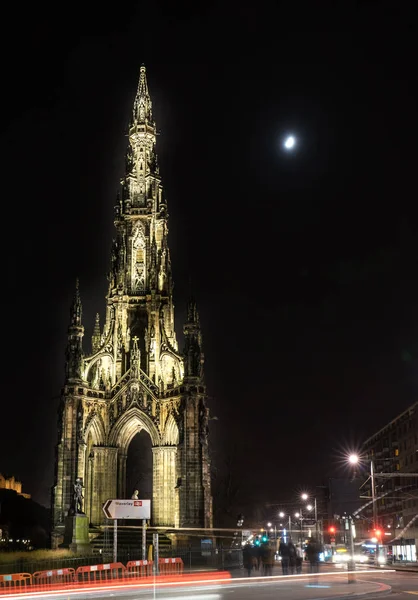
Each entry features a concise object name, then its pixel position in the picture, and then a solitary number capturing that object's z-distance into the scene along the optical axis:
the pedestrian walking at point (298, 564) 28.80
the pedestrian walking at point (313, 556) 28.14
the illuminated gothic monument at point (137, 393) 49.47
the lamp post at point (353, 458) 34.38
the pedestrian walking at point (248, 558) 27.72
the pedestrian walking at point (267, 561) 27.94
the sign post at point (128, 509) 33.56
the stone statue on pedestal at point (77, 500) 45.84
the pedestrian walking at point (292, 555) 28.09
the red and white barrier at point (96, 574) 26.05
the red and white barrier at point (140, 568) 28.22
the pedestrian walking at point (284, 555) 27.94
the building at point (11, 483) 115.88
